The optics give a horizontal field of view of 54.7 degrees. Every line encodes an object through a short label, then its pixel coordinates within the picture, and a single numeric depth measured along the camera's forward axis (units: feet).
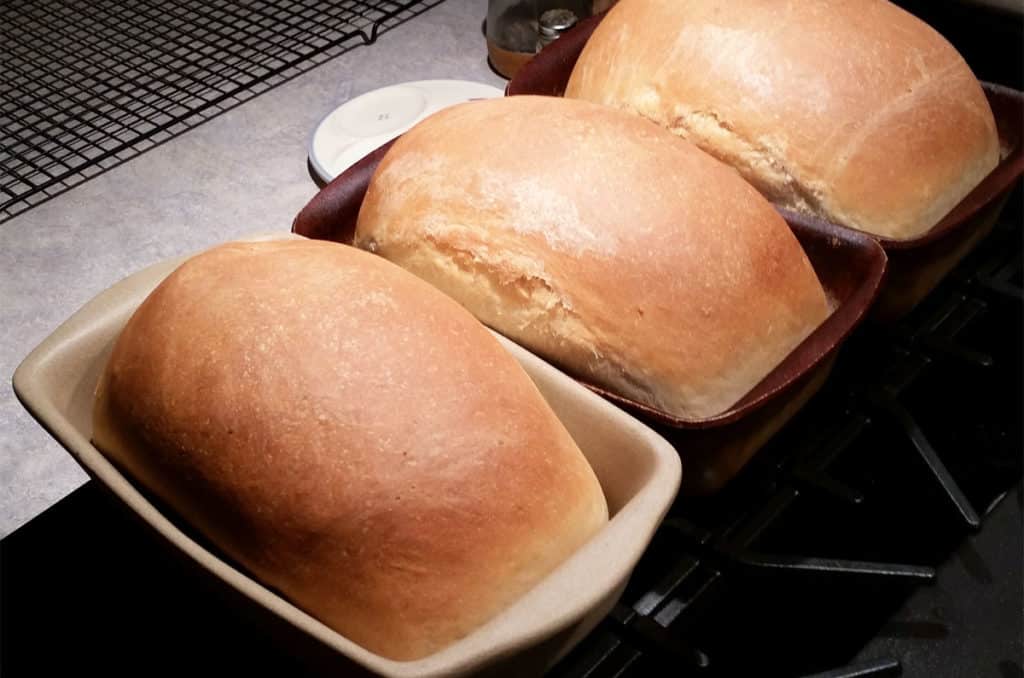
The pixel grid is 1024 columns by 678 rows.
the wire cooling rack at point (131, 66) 3.69
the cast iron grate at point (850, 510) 2.12
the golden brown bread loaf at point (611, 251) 1.94
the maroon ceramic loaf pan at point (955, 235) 2.32
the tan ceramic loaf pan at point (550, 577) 1.44
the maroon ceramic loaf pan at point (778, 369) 1.89
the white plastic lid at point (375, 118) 3.43
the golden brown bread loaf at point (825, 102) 2.33
